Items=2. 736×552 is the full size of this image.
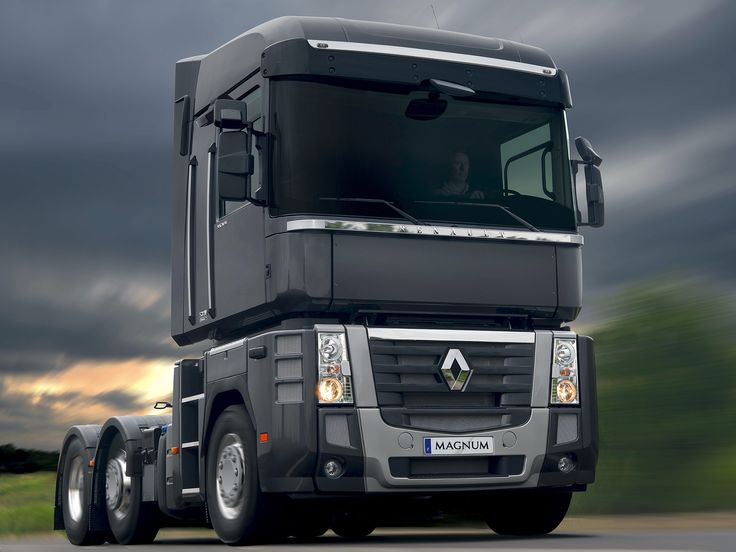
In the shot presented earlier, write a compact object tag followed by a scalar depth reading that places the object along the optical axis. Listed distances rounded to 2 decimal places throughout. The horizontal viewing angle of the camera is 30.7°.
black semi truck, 9.45
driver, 10.05
